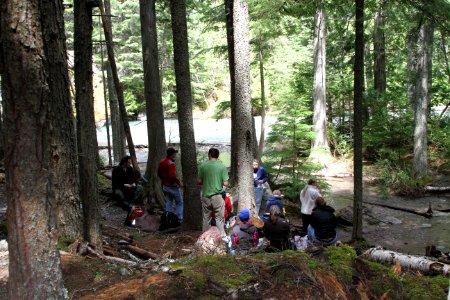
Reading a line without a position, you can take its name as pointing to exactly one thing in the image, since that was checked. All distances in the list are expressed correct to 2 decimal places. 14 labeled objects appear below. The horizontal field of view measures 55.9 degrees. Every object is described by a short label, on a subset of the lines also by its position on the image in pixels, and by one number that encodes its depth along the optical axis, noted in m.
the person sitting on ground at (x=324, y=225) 8.02
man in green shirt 8.16
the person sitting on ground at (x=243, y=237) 7.06
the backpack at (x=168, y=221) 9.80
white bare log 5.27
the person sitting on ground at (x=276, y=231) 7.43
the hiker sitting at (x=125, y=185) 11.12
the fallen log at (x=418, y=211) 12.95
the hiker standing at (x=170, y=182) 9.72
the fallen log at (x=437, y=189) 15.53
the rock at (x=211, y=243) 6.76
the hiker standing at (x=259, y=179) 11.57
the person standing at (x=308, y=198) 9.54
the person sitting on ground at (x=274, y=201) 9.16
